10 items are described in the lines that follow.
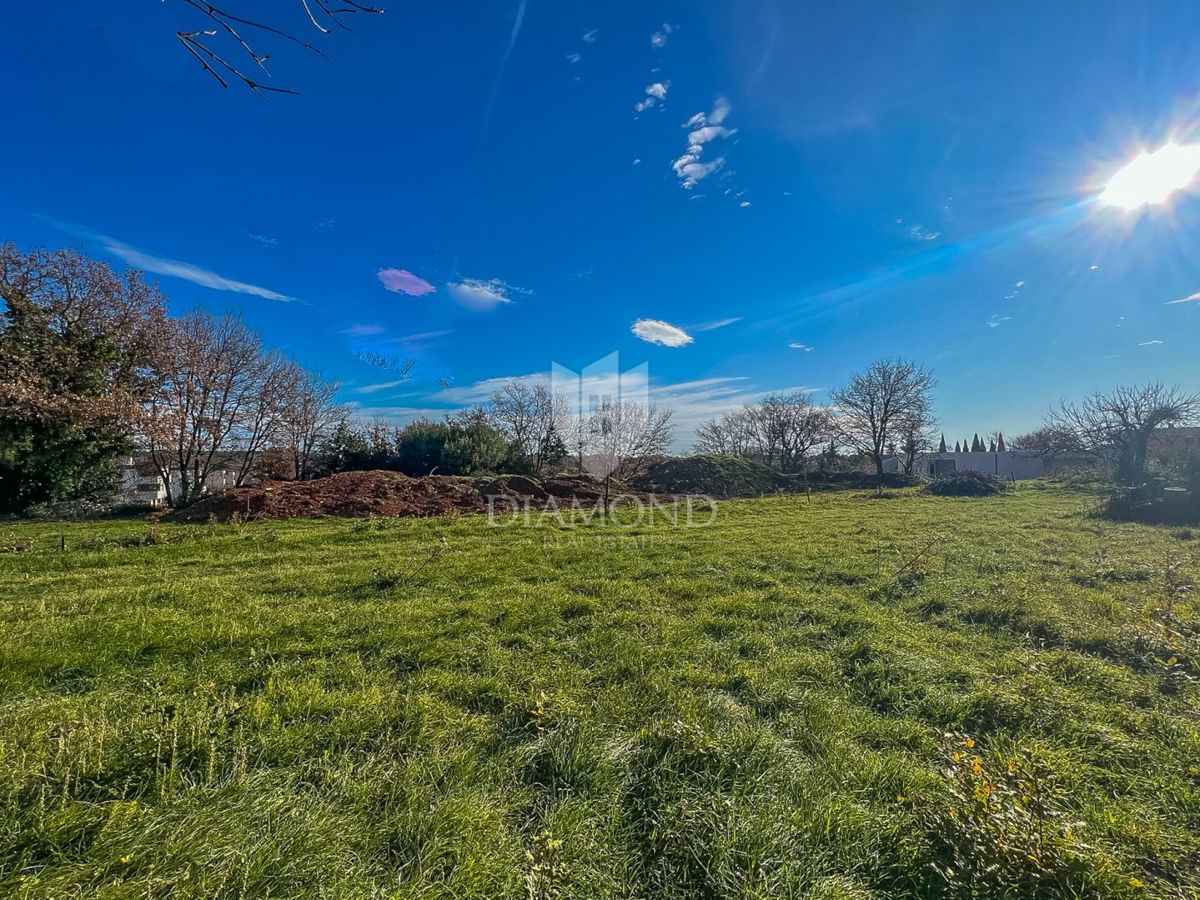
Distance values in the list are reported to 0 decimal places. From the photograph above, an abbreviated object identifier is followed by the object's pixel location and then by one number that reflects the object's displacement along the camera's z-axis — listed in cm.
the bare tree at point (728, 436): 3703
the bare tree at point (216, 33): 147
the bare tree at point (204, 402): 1633
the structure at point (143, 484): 1617
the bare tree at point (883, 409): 2895
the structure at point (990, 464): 3425
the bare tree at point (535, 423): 2625
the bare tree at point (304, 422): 2098
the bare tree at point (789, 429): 3334
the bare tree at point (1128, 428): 2153
